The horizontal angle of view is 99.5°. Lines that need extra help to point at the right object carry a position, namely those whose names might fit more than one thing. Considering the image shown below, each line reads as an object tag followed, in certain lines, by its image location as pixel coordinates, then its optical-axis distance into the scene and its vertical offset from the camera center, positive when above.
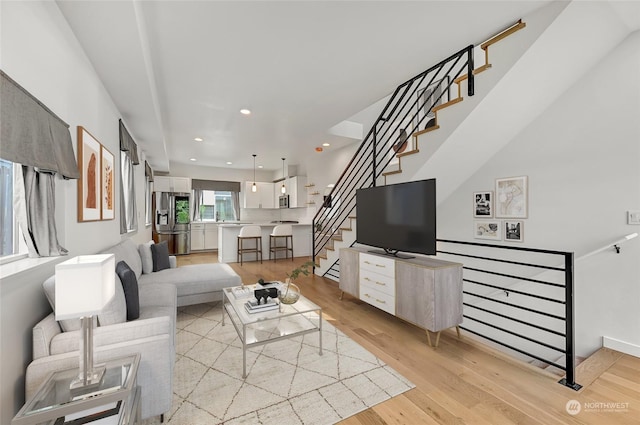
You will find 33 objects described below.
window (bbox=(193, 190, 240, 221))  8.62 +0.23
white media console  2.52 -0.81
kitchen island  6.66 -0.77
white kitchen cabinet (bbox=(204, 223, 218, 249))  8.44 -0.76
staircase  2.51 +1.00
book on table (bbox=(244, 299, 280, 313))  2.32 -0.83
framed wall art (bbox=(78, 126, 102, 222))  2.21 +0.31
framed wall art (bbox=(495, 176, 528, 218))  3.28 +0.16
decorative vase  2.45 -0.79
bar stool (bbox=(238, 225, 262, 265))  6.50 -0.66
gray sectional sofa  1.37 -0.75
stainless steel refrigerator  7.74 -0.32
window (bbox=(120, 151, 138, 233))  3.86 +0.27
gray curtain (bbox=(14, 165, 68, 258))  1.54 +0.01
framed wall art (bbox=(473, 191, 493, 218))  3.61 +0.09
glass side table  1.09 -0.81
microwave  8.57 +0.32
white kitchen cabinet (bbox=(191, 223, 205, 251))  8.24 -0.77
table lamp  1.18 -0.39
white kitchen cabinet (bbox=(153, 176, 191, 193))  7.89 +0.81
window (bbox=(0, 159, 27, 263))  1.48 -0.05
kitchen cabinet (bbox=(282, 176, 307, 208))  8.05 +0.58
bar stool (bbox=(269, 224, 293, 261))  6.69 -0.73
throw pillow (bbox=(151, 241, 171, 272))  3.81 -0.65
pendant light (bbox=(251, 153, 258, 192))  7.99 +0.82
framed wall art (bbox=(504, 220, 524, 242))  3.31 -0.25
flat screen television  2.71 -0.07
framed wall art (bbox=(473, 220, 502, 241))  3.54 -0.26
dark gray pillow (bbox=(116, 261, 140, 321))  2.03 -0.62
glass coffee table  2.16 -1.02
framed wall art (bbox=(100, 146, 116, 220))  2.77 +0.29
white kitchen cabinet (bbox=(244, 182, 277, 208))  8.86 +0.50
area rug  1.72 -1.28
